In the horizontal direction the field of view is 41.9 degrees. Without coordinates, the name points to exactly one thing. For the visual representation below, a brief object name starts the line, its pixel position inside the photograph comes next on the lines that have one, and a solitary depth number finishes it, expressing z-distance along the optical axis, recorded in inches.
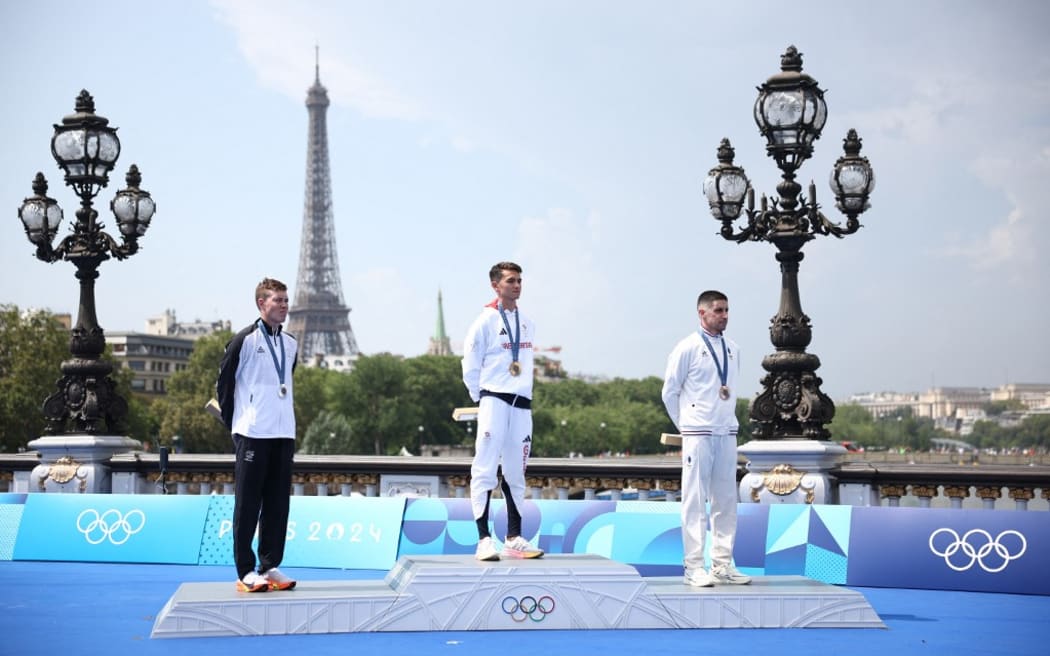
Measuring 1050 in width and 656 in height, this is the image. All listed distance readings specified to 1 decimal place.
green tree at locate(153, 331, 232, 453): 4224.9
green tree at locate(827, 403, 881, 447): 7227.4
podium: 418.0
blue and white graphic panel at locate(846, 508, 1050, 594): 513.0
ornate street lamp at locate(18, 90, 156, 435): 742.5
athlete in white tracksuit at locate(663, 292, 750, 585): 450.3
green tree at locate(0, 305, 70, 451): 2829.7
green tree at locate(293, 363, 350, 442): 4672.7
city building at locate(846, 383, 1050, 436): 5501.0
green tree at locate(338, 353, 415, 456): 4845.0
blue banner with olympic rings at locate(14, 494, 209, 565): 636.7
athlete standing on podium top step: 458.9
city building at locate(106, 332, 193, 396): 6648.6
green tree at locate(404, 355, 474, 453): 4995.1
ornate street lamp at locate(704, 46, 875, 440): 633.0
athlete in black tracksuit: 431.5
